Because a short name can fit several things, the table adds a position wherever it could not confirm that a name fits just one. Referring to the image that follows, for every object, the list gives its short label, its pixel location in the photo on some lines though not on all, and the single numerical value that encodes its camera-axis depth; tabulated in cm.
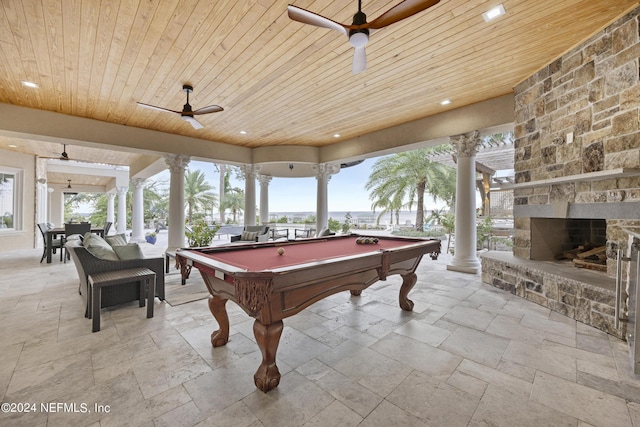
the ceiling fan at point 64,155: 762
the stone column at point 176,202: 727
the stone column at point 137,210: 1106
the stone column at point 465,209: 569
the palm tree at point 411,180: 1095
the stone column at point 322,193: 888
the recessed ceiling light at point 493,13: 266
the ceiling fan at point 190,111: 431
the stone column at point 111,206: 1458
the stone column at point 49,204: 1505
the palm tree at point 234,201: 1734
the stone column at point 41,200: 901
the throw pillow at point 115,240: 440
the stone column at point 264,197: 1066
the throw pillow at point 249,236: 723
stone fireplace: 299
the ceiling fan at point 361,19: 211
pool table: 189
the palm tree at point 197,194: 1662
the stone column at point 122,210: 1270
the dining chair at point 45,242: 673
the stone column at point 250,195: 883
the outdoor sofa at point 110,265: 333
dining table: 665
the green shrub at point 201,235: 642
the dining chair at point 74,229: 681
